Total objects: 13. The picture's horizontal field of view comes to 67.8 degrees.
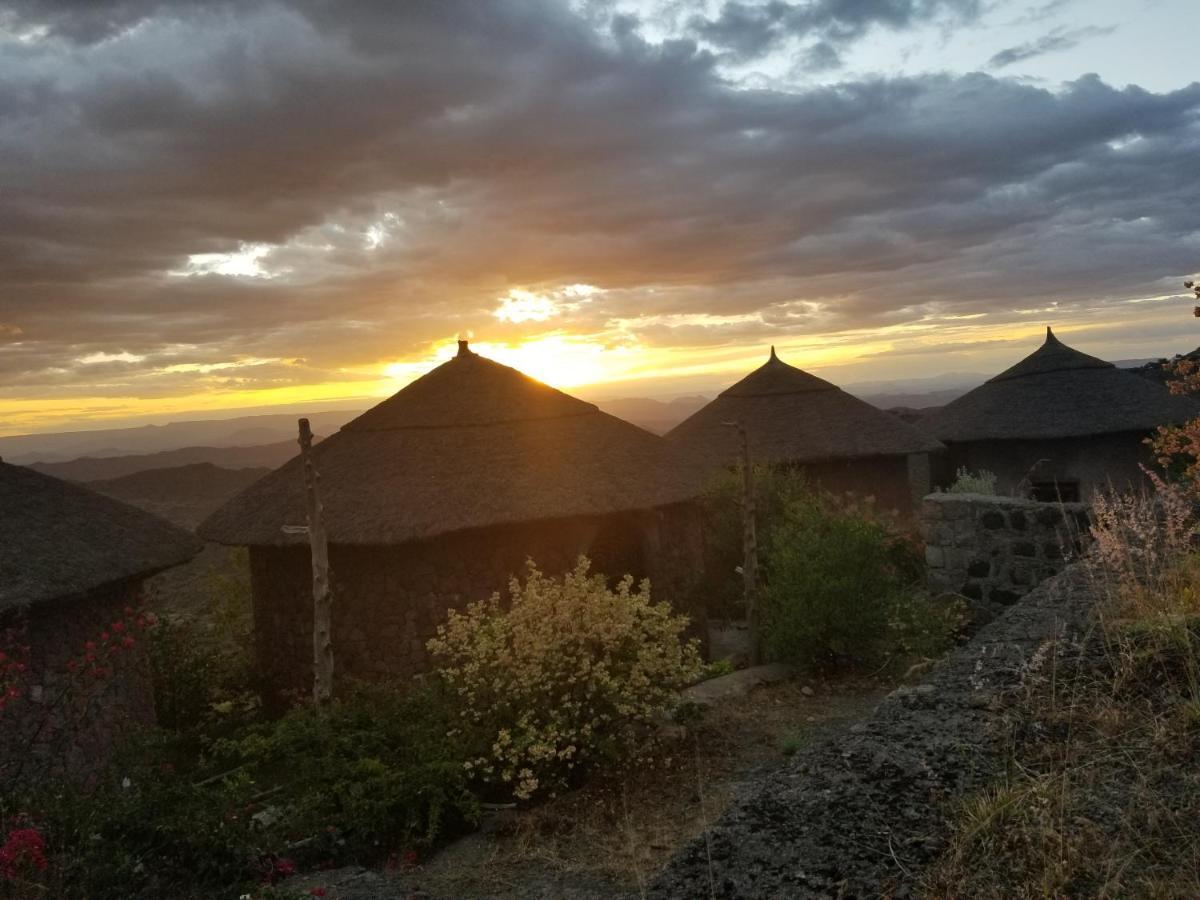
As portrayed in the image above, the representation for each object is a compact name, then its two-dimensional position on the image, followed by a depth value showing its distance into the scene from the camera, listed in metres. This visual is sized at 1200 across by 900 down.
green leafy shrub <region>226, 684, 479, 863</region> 6.57
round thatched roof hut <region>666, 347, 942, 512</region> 19.20
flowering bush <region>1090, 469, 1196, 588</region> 4.66
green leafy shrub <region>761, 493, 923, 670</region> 9.74
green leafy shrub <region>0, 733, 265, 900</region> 4.75
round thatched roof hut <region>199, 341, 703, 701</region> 11.91
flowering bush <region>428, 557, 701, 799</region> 7.09
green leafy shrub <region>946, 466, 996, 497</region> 16.30
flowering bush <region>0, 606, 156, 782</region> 8.77
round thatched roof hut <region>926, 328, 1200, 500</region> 19.84
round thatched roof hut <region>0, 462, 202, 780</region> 9.09
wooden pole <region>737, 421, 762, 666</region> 11.16
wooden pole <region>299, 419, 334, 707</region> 10.20
